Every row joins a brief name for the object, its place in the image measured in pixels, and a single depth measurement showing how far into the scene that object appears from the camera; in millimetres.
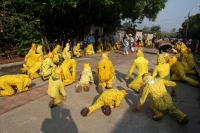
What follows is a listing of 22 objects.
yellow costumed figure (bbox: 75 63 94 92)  5807
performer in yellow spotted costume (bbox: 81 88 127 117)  4168
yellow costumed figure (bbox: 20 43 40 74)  7770
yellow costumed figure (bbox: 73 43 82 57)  13180
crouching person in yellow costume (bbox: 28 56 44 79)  7161
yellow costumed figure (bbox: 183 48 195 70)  8220
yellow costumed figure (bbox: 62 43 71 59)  10227
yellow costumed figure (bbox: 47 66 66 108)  4590
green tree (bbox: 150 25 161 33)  88812
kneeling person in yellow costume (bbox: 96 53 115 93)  5742
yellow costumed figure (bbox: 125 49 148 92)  5969
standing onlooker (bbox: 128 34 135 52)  16209
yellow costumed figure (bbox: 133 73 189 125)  3936
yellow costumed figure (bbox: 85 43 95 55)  14605
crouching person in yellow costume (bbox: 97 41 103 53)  16817
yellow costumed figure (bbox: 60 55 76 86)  6377
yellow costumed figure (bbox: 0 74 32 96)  5246
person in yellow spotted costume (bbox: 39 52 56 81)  6766
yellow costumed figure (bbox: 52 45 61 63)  10311
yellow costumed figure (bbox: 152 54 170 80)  5910
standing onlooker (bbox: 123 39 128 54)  14657
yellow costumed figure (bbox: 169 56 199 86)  6680
